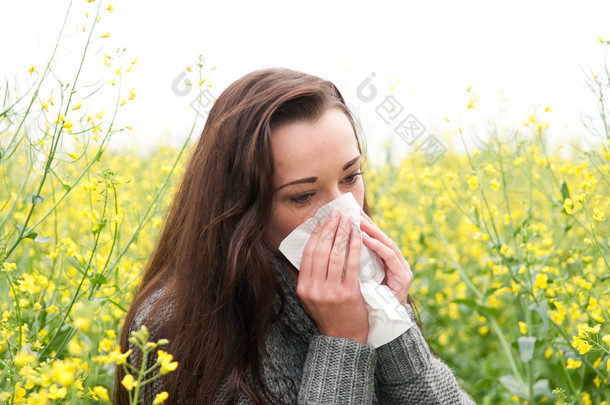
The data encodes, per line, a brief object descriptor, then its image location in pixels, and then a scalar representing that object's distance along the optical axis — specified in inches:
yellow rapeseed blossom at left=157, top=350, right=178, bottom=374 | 39.0
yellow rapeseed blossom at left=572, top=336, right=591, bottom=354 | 47.6
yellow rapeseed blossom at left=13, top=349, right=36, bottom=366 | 38.2
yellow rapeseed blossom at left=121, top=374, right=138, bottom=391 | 38.3
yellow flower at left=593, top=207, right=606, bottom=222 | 51.6
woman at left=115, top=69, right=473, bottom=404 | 49.6
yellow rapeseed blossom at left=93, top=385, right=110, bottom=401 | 38.8
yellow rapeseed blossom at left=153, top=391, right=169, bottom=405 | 39.0
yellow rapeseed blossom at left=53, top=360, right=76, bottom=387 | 37.0
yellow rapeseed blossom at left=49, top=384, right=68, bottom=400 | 39.8
